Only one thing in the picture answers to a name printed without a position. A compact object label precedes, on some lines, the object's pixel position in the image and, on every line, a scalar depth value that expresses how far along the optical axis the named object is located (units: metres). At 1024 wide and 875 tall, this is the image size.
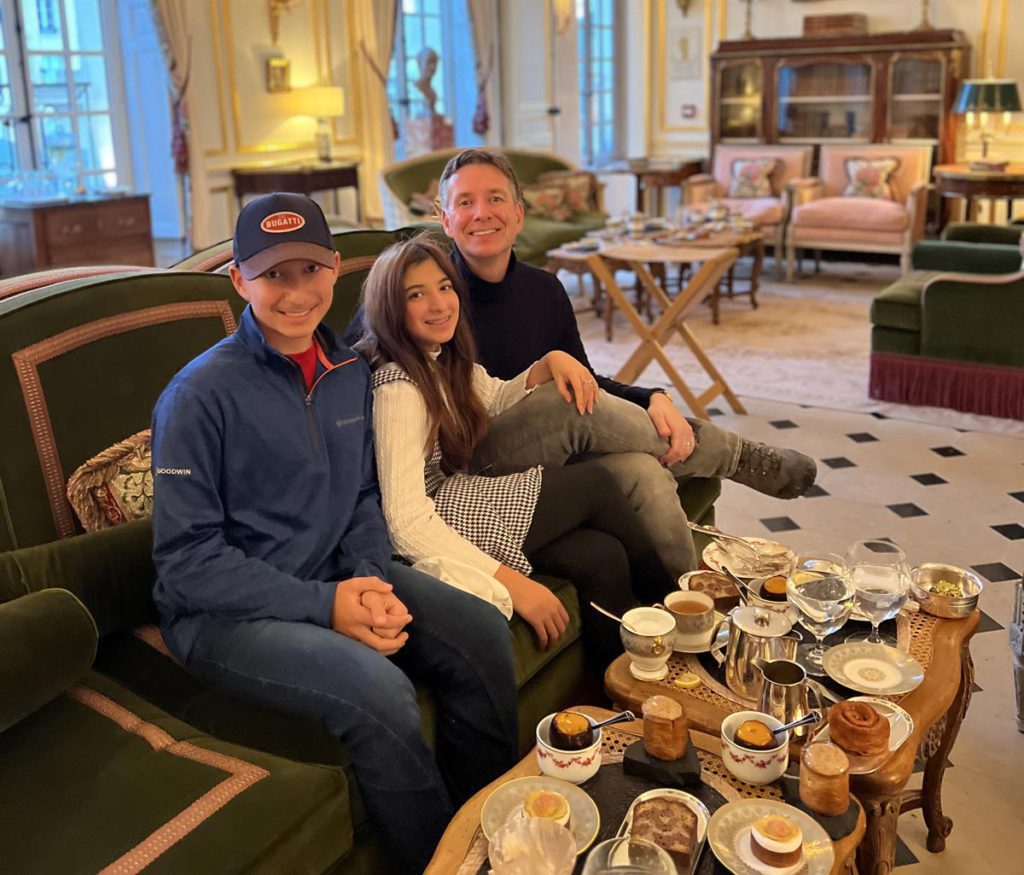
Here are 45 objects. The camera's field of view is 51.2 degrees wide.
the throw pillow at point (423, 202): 7.03
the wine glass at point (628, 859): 1.33
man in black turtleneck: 2.53
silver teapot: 1.85
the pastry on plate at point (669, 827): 1.43
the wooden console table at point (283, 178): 7.25
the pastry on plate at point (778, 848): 1.40
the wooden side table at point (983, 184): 7.37
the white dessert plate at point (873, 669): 1.83
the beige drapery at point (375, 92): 8.24
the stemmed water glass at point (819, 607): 1.96
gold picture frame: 7.57
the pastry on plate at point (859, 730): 1.64
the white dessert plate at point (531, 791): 1.49
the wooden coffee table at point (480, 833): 1.46
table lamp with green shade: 7.49
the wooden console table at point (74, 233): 5.77
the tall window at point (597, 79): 9.89
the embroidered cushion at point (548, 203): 7.55
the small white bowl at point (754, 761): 1.58
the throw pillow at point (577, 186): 7.69
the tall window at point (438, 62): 8.88
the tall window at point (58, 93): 6.31
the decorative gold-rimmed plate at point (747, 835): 1.42
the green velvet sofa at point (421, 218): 6.95
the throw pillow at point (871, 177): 8.30
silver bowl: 2.07
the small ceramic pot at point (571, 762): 1.60
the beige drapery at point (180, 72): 6.62
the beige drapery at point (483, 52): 9.22
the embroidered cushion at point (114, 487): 2.08
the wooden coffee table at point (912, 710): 1.68
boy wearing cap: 1.76
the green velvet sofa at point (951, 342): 4.75
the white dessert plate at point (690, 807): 1.45
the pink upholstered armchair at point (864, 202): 7.88
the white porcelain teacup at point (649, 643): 1.91
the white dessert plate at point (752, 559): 2.27
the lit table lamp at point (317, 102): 7.43
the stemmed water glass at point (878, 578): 2.01
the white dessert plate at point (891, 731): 1.64
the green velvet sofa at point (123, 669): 1.52
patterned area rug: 5.20
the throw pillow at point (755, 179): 8.77
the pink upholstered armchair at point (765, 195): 8.30
